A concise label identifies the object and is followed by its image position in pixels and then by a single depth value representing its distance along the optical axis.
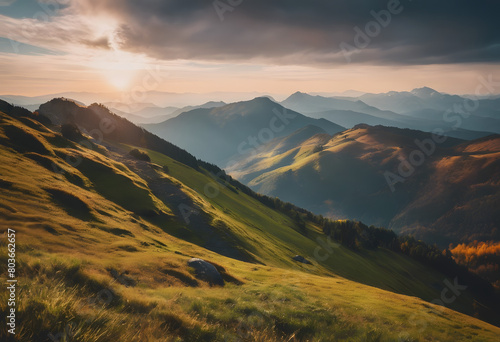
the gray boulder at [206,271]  24.34
